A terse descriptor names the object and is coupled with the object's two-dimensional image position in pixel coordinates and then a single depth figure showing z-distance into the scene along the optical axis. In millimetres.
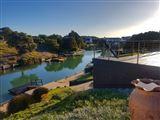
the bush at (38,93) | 6528
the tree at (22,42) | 27132
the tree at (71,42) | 30784
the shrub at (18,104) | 5338
